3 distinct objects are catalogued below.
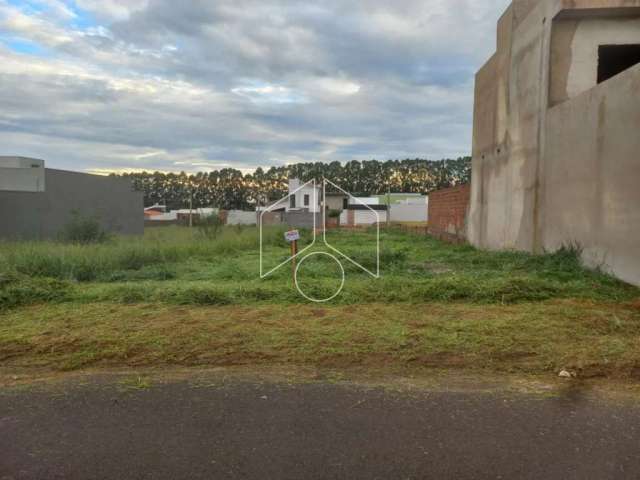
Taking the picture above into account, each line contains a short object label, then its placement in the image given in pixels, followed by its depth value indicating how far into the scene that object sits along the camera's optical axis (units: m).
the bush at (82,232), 17.12
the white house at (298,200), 55.45
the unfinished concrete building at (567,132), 7.78
